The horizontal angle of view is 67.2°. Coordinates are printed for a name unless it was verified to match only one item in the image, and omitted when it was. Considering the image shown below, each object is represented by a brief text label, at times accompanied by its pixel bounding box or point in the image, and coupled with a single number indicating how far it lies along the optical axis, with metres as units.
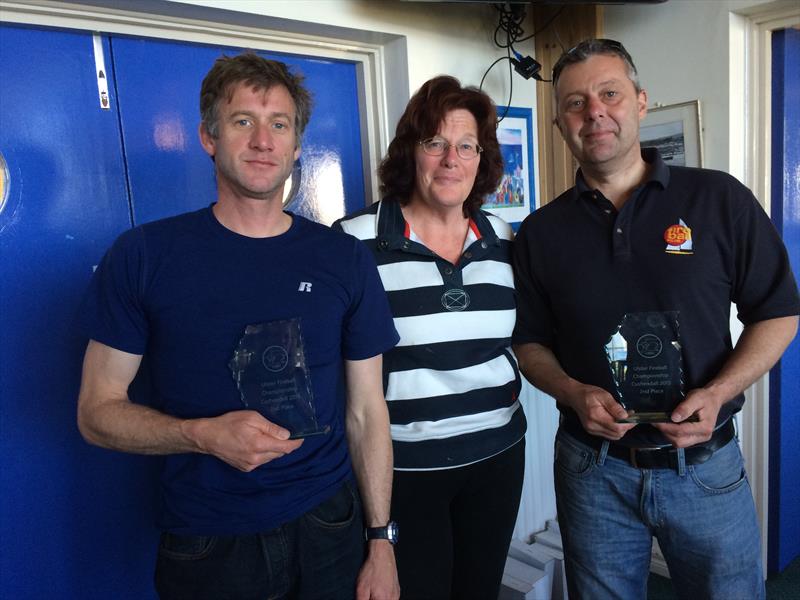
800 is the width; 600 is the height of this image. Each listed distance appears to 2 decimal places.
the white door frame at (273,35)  1.76
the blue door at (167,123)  1.92
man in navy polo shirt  1.47
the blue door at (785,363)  2.42
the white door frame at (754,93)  2.31
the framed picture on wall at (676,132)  2.43
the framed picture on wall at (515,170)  2.69
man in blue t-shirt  1.22
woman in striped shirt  1.59
